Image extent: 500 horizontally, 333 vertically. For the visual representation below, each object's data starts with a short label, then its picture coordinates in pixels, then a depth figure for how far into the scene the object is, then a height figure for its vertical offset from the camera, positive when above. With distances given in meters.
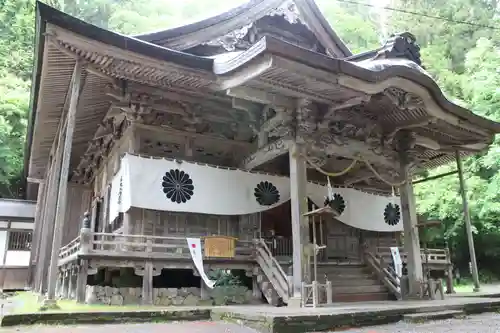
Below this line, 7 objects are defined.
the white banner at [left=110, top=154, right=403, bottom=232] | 9.54 +2.19
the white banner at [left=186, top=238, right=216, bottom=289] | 9.07 +0.51
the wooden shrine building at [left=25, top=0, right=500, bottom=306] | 8.05 +3.49
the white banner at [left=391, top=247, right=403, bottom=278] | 11.60 +0.45
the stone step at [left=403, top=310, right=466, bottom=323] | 7.13 -0.69
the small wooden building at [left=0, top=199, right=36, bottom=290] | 18.47 +1.75
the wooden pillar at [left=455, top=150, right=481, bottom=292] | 11.23 +1.34
